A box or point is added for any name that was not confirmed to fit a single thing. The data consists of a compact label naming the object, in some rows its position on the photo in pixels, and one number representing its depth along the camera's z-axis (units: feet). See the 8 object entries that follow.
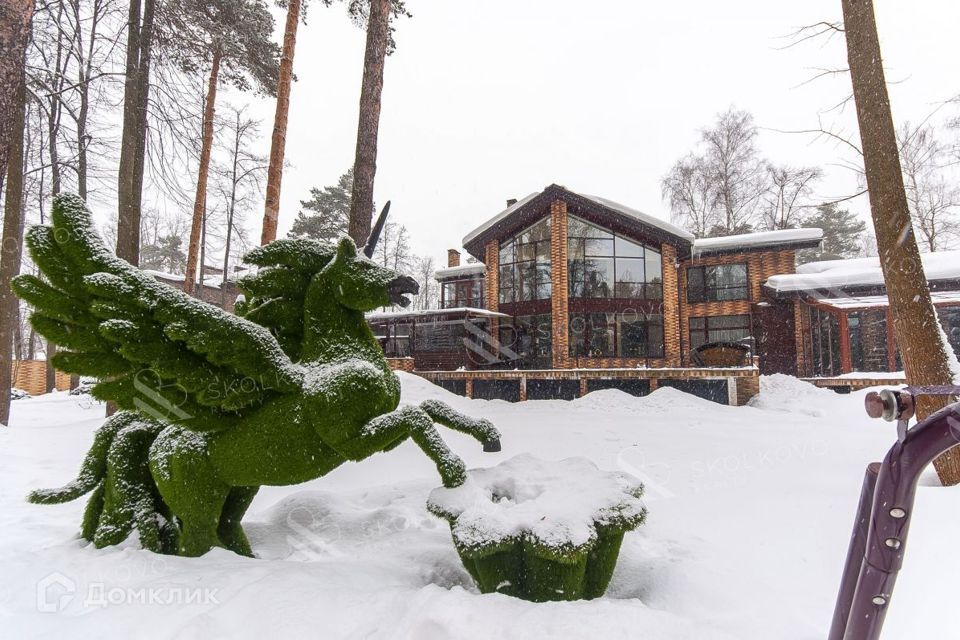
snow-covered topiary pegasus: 6.05
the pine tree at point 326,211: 87.45
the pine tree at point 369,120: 18.93
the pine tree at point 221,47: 26.73
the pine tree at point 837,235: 92.99
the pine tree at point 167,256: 97.71
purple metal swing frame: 3.27
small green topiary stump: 5.74
